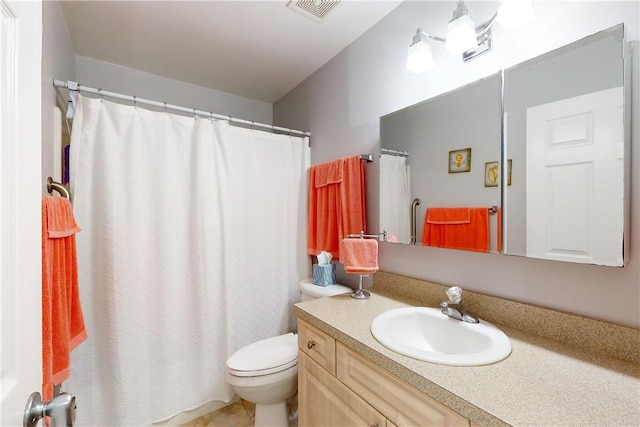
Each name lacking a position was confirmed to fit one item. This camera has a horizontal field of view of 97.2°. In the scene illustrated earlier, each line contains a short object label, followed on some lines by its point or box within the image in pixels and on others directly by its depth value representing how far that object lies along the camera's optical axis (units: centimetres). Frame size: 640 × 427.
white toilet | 144
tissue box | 183
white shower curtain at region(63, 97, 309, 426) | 152
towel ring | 112
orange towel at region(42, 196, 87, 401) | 84
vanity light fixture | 100
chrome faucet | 110
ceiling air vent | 148
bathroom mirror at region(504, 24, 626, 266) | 84
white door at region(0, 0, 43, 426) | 44
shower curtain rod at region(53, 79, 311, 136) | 138
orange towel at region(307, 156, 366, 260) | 174
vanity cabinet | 78
